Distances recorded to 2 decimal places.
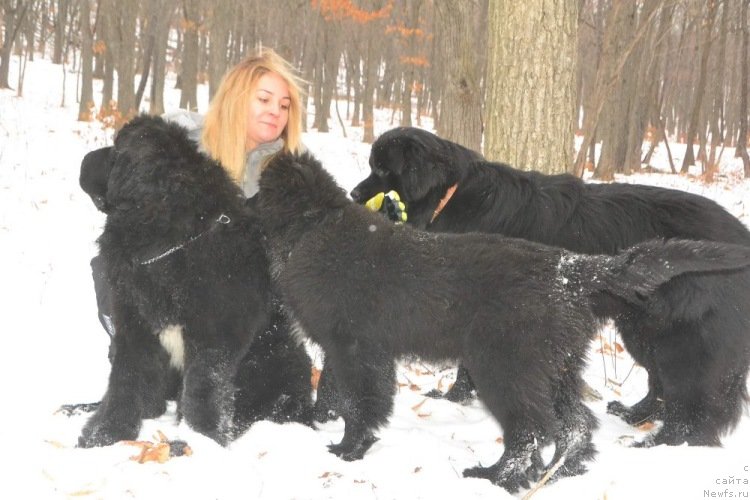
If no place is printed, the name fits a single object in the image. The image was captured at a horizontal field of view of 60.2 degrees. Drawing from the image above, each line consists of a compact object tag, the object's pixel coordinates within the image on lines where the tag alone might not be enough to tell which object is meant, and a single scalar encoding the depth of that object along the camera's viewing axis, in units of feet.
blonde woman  12.07
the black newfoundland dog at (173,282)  10.02
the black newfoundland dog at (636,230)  10.15
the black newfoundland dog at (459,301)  8.90
